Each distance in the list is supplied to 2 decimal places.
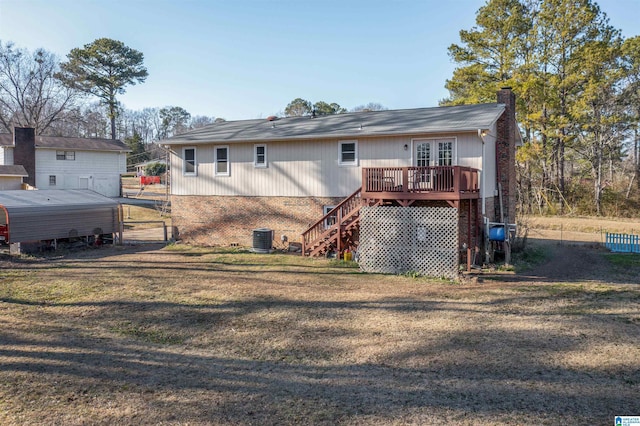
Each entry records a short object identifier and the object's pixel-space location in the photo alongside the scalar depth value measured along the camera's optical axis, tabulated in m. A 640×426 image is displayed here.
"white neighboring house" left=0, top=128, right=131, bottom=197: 34.47
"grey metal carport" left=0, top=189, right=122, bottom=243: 16.55
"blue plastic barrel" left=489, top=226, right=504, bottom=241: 14.85
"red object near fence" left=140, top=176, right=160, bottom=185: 55.75
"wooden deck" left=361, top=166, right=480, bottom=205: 13.32
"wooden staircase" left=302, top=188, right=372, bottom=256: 15.48
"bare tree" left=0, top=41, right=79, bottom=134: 47.28
